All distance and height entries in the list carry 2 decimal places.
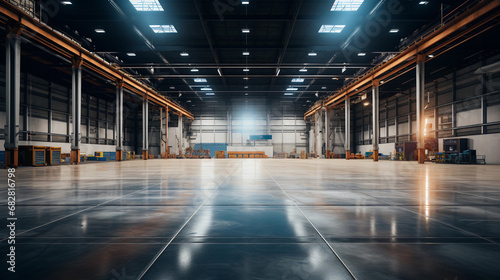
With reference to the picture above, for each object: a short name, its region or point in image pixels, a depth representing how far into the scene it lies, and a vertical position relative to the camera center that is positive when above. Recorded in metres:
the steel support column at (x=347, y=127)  30.14 +2.13
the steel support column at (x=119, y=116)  23.02 +2.71
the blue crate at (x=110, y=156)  27.83 -1.18
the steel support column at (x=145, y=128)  29.21 +2.04
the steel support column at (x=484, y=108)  19.59 +2.82
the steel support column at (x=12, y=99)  12.10 +2.29
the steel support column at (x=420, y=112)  17.82 +2.34
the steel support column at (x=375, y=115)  23.36 +2.71
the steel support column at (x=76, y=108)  17.06 +2.60
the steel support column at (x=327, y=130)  35.28 +2.06
